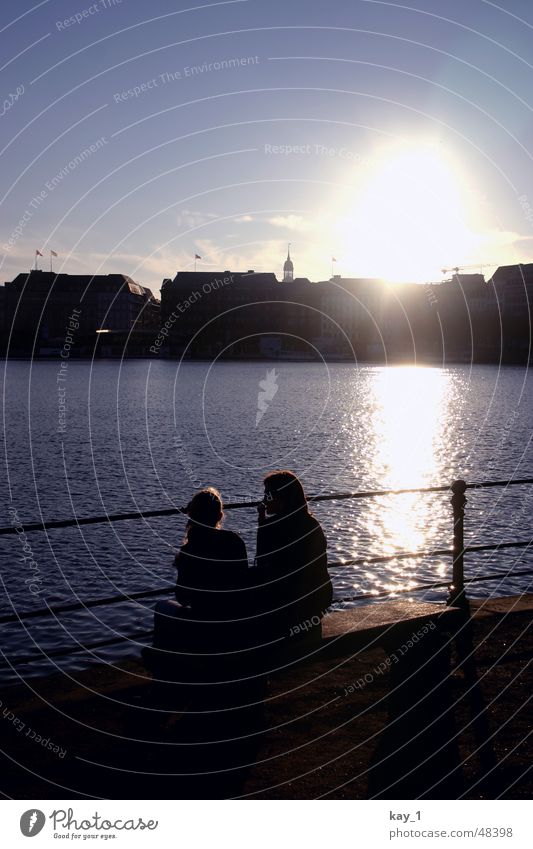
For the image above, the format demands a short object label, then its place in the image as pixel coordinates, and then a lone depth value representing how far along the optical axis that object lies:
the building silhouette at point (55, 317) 189.12
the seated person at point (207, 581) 6.22
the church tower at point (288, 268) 190.15
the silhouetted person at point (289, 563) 6.45
